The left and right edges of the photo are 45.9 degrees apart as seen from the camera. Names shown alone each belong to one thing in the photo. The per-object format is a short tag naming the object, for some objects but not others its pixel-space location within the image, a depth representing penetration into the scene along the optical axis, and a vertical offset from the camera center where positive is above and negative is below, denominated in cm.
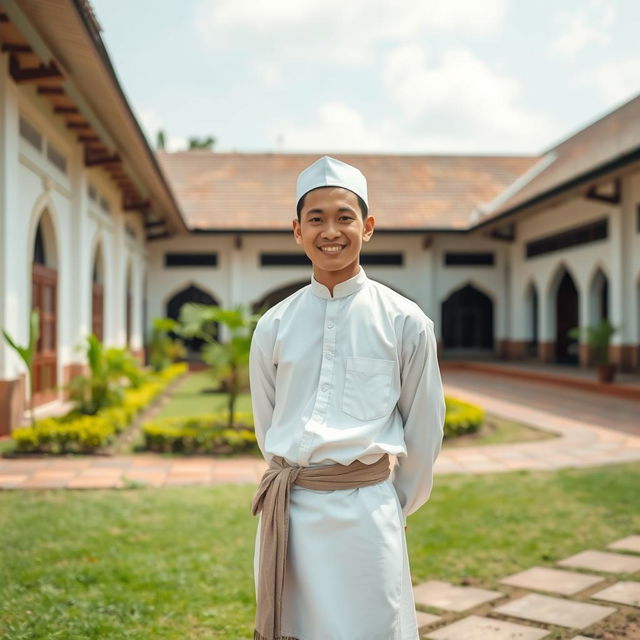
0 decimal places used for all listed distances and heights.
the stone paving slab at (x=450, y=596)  338 -123
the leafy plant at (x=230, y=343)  820 -14
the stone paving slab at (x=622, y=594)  331 -120
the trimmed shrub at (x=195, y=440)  734 -106
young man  190 -27
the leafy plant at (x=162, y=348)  1608 -39
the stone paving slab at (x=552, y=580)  352 -121
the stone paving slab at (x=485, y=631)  298 -122
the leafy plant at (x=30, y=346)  694 -13
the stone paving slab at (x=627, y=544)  413 -120
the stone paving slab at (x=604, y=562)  379 -120
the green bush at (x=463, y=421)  803 -100
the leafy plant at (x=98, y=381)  805 -53
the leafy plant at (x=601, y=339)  1323 -19
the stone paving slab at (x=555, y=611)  312 -121
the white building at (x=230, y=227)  790 +223
